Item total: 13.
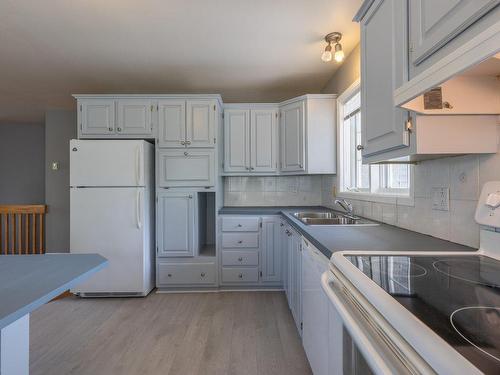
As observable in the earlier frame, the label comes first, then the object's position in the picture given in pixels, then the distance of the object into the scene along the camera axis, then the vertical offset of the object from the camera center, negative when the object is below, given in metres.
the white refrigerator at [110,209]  2.82 -0.22
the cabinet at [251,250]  2.99 -0.68
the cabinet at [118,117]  3.02 +0.78
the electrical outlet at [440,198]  1.32 -0.05
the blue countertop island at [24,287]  0.88 -0.36
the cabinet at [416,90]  0.91 +0.36
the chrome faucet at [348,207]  2.34 -0.17
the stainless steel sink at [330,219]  2.12 -0.28
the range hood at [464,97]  0.98 +0.33
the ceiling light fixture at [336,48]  2.23 +1.15
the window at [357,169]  1.90 +0.15
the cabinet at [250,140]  3.29 +0.57
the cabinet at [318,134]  2.99 +0.59
